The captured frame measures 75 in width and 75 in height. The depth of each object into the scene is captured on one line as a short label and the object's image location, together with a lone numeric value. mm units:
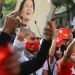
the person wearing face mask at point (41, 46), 2914
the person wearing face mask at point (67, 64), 5319
